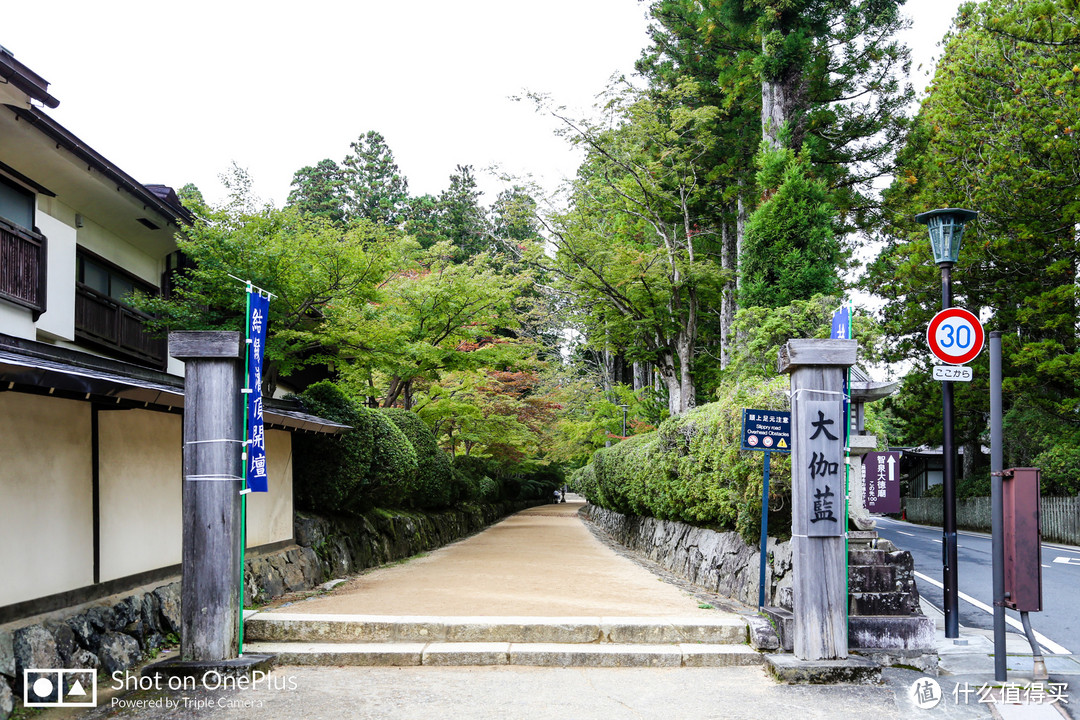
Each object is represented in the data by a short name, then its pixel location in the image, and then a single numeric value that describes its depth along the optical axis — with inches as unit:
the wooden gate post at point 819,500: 252.8
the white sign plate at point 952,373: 284.7
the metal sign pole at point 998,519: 239.1
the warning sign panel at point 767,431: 298.5
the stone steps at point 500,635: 269.6
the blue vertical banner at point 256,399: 261.7
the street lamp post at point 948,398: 296.7
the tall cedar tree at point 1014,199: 769.6
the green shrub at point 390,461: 491.3
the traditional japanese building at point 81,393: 222.1
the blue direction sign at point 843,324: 299.3
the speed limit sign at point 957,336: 280.2
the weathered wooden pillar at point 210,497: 248.4
